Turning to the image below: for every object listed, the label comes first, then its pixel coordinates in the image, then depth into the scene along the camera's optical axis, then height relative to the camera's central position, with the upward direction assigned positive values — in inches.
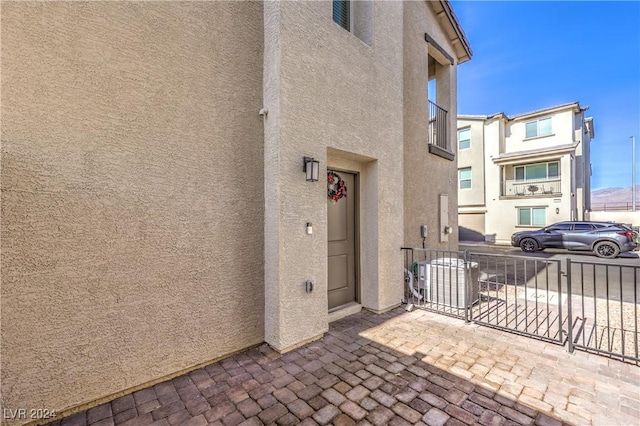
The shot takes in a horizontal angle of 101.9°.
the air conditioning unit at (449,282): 198.8 -55.8
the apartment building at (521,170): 674.2 +119.0
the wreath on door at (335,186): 190.5 +20.0
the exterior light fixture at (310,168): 149.6 +26.3
